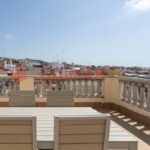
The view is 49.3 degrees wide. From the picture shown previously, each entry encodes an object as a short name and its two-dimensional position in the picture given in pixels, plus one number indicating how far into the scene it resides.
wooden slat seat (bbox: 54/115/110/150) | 1.19
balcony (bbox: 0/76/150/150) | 3.72
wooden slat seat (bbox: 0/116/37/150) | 1.18
